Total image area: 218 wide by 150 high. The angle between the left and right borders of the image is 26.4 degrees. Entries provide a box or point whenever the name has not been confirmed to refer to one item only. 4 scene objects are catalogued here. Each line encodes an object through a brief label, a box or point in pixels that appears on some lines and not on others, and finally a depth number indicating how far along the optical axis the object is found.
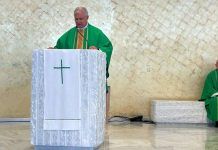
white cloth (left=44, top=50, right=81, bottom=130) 4.38
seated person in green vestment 8.03
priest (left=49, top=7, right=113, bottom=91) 5.97
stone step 8.28
